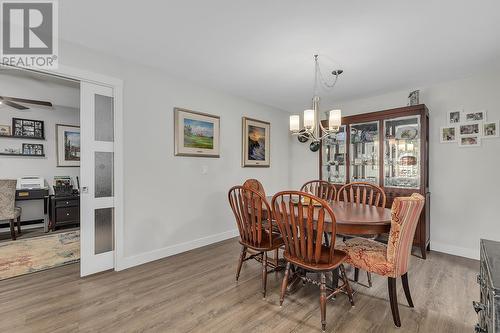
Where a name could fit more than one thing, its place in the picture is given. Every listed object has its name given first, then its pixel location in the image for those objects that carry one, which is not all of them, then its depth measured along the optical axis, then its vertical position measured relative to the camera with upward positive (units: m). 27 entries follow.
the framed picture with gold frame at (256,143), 4.03 +0.43
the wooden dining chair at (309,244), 1.64 -0.59
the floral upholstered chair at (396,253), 1.63 -0.68
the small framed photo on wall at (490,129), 2.86 +0.46
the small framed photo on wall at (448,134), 3.15 +0.44
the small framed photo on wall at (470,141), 2.98 +0.33
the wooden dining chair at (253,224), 2.03 -0.55
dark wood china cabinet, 3.10 +0.19
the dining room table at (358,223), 1.70 -0.42
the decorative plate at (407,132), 3.20 +0.48
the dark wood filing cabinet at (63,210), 4.14 -0.80
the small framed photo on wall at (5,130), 4.10 +0.65
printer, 4.09 -0.29
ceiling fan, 3.29 +0.98
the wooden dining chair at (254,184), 3.15 -0.25
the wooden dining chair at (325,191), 3.16 -0.36
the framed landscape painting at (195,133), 3.12 +0.47
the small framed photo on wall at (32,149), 4.28 +0.33
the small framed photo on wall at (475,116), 2.95 +0.65
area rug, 2.62 -1.16
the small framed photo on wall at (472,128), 2.97 +0.49
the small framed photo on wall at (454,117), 3.11 +0.67
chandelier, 2.36 +0.49
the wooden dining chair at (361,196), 2.33 -0.38
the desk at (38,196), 3.98 -0.51
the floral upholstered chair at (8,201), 3.60 -0.54
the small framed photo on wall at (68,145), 4.61 +0.44
